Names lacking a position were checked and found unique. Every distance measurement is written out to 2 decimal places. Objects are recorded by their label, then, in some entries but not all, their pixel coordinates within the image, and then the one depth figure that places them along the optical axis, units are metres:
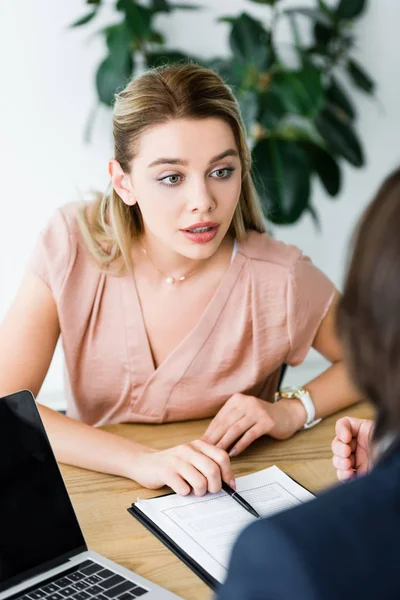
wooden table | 0.98
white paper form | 1.00
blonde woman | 1.40
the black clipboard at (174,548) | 0.95
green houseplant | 2.74
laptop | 0.91
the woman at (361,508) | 0.51
